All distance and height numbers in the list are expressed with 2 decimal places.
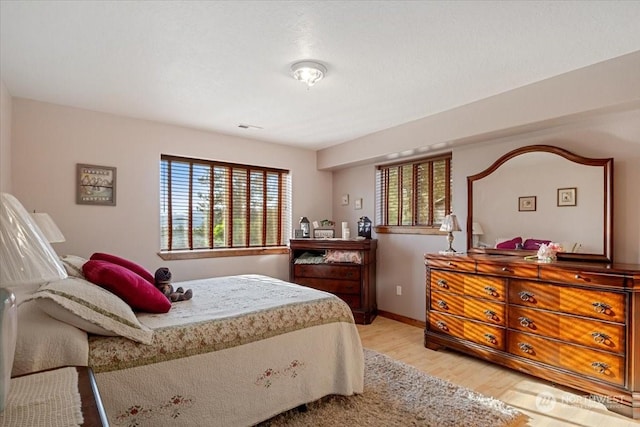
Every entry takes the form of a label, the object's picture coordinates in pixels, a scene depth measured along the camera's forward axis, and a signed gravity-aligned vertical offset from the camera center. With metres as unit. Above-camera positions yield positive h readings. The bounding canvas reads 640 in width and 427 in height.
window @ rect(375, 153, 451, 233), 3.87 +0.24
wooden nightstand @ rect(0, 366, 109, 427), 0.89 -0.56
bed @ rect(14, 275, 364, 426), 1.49 -0.75
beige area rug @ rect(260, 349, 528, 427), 2.05 -1.28
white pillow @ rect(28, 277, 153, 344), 1.47 -0.44
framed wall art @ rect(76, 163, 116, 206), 3.25 +0.29
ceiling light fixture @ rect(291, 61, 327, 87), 2.30 +1.01
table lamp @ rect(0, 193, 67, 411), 0.92 -0.15
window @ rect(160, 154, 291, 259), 3.91 +0.11
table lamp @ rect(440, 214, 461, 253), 3.32 -0.12
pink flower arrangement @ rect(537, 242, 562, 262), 2.66 -0.31
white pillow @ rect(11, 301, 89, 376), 1.30 -0.54
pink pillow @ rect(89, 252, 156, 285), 2.33 -0.35
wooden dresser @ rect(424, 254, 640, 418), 2.16 -0.81
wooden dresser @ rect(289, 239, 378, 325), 4.18 -0.79
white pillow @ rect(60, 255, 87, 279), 1.98 -0.32
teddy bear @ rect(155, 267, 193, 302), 2.34 -0.54
